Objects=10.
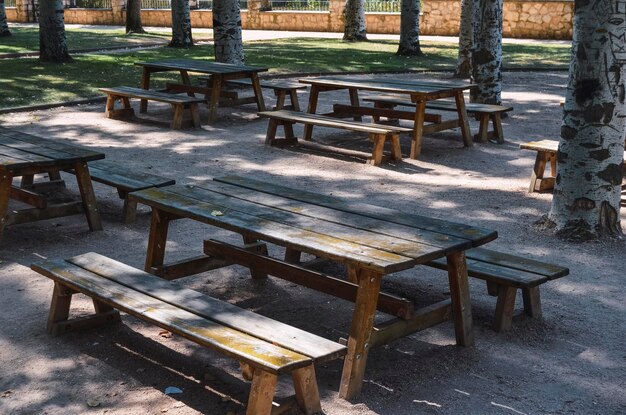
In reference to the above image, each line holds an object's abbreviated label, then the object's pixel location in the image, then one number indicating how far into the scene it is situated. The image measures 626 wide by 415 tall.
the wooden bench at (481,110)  10.20
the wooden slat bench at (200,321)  3.52
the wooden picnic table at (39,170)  6.24
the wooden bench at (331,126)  9.09
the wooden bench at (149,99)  10.92
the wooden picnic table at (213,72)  11.45
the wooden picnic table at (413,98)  9.44
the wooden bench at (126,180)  6.95
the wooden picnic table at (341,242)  3.99
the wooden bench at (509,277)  4.75
